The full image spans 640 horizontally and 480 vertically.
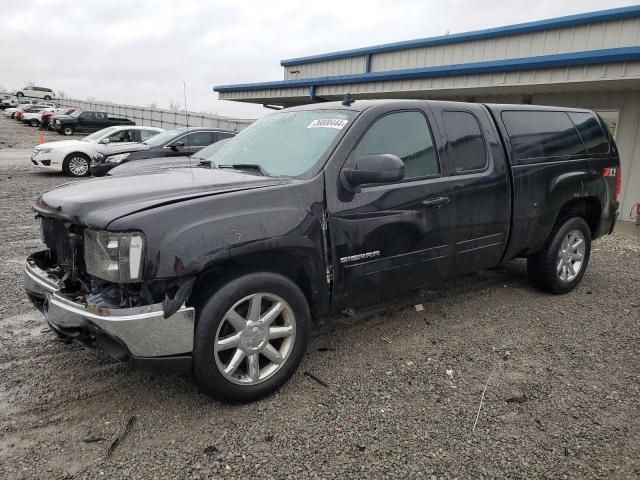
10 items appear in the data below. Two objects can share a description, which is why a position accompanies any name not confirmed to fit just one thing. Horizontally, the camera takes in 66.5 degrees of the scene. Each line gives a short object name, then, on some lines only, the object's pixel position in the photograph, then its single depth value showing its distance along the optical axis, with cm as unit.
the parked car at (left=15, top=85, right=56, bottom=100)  5558
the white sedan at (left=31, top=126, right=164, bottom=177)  1379
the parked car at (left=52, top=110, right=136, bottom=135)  2873
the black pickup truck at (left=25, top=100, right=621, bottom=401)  265
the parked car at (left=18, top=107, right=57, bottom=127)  3522
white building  859
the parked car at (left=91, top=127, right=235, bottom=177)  1048
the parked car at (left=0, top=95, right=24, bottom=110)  4966
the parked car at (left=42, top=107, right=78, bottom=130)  3244
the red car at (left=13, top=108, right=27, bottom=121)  3762
